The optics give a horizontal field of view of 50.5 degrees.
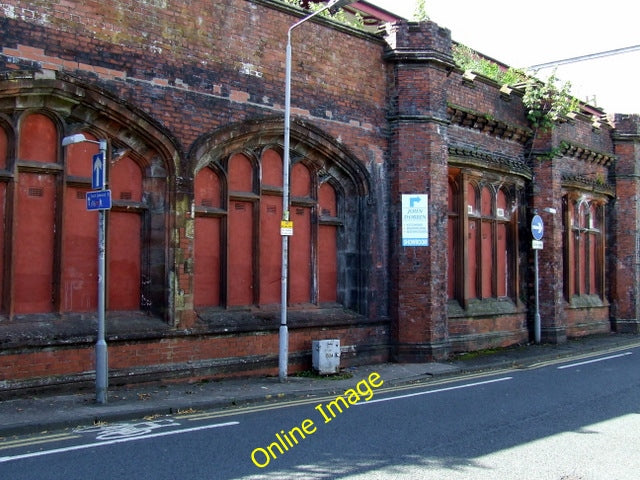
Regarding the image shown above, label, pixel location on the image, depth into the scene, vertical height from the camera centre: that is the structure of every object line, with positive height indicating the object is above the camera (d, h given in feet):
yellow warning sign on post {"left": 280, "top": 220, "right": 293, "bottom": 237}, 40.34 +2.93
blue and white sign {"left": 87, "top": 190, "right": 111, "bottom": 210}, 31.51 +3.67
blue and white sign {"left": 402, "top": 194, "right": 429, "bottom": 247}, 49.85 +4.00
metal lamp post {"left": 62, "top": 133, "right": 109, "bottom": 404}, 31.55 -0.60
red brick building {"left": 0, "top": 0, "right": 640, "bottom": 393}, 34.53 +5.75
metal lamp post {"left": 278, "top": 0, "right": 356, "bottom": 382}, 40.29 +0.90
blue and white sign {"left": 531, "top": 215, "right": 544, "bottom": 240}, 63.72 +4.57
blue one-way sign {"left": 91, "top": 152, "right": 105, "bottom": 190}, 31.94 +5.06
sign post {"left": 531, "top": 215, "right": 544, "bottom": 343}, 63.87 +3.27
